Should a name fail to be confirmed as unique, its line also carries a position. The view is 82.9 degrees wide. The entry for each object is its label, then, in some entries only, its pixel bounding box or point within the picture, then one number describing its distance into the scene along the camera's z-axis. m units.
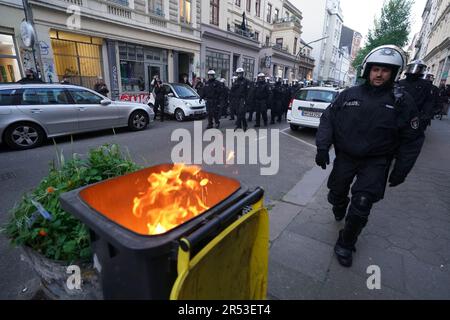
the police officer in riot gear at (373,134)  2.21
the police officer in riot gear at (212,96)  8.87
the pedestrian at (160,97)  10.74
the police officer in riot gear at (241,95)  8.95
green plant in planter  1.64
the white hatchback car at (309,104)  8.16
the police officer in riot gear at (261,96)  9.88
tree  28.27
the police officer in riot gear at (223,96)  9.08
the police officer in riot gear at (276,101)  11.15
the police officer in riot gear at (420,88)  5.43
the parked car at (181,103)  10.50
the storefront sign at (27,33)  9.05
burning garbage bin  1.04
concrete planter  1.60
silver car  5.91
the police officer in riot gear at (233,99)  9.53
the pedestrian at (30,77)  7.68
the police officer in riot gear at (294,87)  14.19
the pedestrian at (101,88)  10.88
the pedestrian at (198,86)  13.17
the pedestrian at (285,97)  12.16
